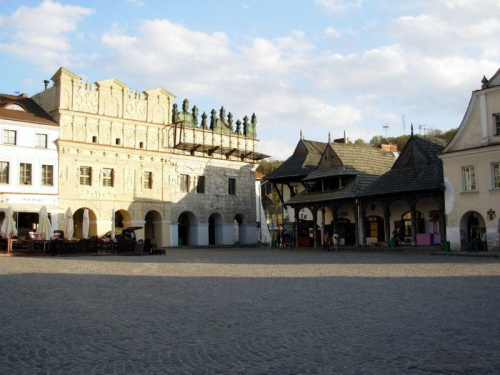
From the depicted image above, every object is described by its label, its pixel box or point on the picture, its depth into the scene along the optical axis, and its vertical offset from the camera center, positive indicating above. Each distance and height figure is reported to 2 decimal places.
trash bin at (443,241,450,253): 32.03 -0.85
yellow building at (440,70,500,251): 30.86 +3.15
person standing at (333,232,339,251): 38.99 -0.54
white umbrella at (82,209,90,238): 35.09 +0.79
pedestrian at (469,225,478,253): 29.94 -0.78
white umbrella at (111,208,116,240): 35.99 +0.63
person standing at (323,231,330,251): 39.16 -0.60
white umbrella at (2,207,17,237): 32.44 +0.85
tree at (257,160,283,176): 87.29 +10.47
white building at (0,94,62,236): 41.12 +5.61
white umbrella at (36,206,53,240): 32.19 +0.64
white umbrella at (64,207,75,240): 33.53 +0.81
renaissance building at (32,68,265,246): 45.41 +6.37
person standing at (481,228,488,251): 30.74 -0.60
